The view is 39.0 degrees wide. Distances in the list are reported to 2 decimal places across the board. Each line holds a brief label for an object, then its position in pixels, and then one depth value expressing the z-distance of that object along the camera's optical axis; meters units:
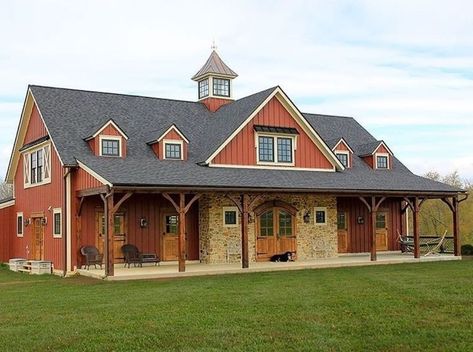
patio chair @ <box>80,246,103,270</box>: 20.66
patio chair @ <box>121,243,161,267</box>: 21.00
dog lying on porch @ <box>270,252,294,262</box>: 23.23
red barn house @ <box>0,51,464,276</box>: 20.84
